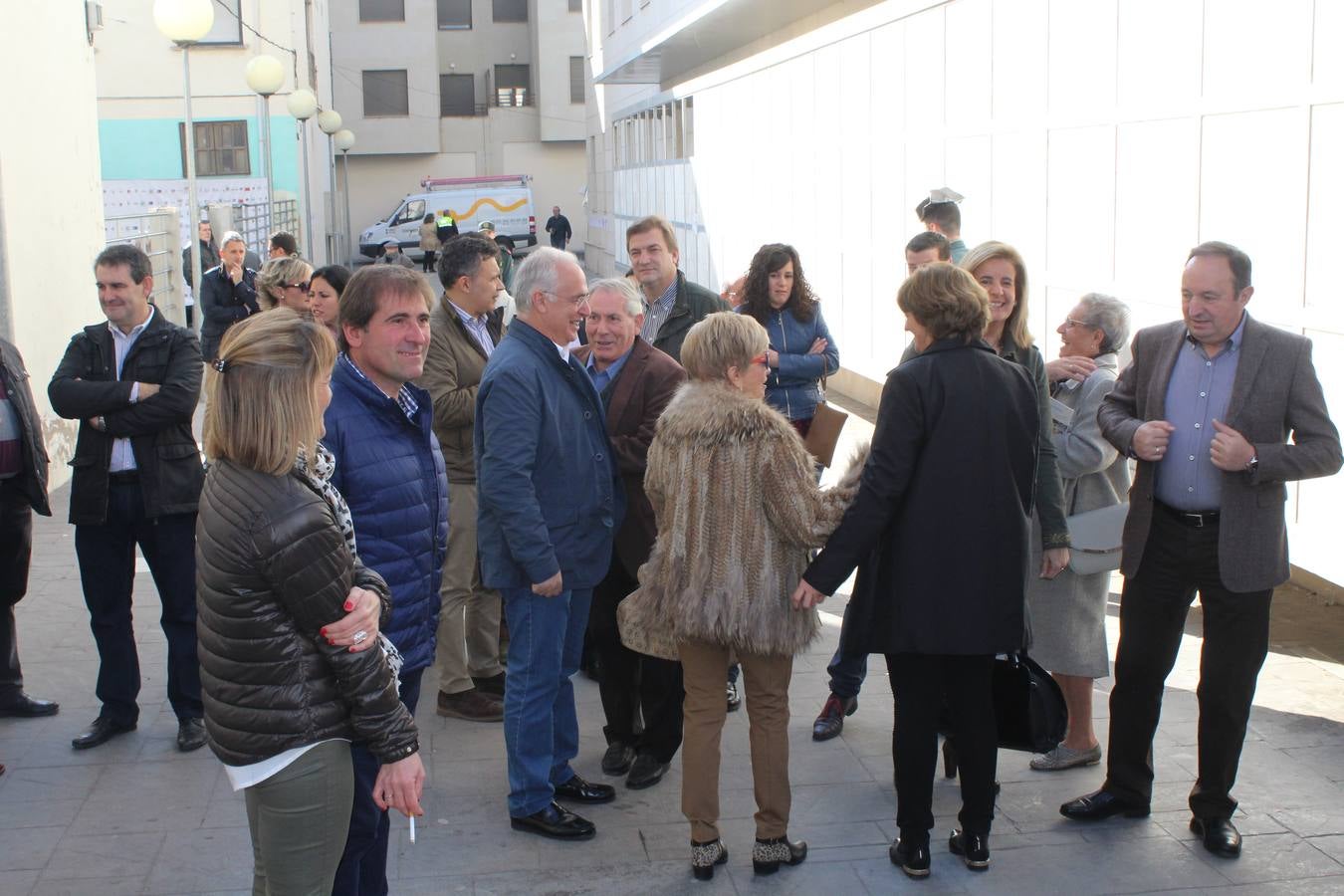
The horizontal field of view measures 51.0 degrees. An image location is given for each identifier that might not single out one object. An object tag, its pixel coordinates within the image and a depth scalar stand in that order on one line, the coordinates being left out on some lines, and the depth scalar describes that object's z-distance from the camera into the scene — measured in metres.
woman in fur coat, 4.23
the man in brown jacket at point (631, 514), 5.30
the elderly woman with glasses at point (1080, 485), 5.06
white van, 47.84
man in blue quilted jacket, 3.68
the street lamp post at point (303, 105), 25.64
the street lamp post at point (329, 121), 32.28
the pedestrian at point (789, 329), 6.64
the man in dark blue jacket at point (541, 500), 4.47
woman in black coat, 4.15
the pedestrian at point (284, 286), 7.13
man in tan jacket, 5.79
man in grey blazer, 4.39
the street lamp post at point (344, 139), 36.66
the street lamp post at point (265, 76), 18.89
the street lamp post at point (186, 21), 13.66
